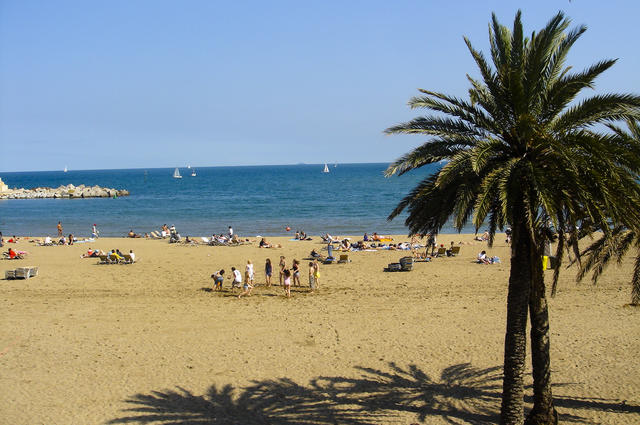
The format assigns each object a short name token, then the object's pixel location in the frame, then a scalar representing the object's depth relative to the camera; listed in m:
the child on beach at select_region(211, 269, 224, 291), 20.56
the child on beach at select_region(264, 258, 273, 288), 21.19
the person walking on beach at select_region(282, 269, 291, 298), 19.38
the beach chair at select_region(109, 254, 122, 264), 27.36
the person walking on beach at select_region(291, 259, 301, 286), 21.05
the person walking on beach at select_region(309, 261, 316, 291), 20.47
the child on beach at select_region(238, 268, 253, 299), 19.73
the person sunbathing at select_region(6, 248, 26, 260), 29.45
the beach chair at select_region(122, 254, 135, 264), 27.38
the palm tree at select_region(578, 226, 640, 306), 10.79
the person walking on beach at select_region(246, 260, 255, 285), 19.73
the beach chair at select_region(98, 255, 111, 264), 27.38
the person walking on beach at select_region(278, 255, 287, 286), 21.22
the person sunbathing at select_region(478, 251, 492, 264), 25.33
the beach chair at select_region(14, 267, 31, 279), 23.39
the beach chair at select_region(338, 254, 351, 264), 26.83
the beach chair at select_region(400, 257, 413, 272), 23.84
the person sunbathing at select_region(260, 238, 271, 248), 33.00
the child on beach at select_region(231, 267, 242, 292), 20.47
